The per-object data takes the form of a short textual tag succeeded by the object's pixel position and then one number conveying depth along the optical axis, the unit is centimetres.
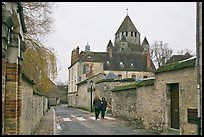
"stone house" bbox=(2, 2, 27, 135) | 740
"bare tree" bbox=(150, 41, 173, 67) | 6256
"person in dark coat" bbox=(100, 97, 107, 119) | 2480
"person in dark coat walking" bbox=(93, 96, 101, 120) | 2411
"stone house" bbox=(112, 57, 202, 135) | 1201
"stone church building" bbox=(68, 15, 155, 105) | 6562
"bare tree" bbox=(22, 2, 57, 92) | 2167
